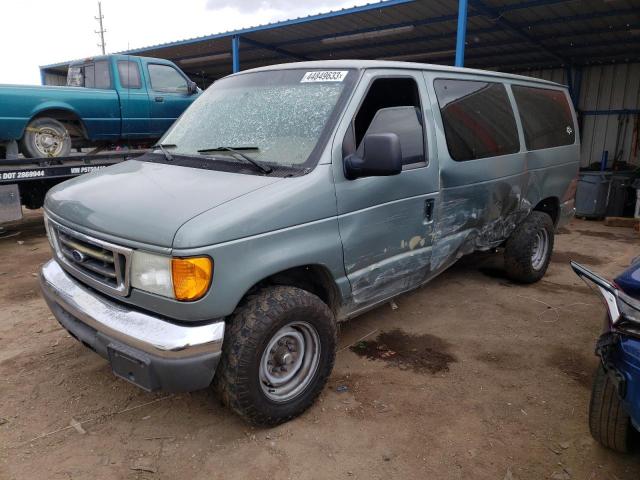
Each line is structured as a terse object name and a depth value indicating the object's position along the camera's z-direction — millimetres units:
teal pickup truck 6676
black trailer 6371
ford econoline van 2309
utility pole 43875
